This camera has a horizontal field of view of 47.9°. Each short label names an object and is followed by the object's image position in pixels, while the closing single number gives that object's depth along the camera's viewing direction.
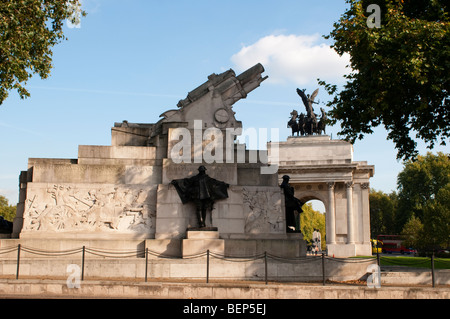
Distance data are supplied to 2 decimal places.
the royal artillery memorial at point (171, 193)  18.02
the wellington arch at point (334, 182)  60.41
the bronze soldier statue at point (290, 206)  19.80
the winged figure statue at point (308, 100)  65.96
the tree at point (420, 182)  82.06
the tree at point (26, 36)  18.47
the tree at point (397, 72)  17.17
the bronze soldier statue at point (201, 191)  18.22
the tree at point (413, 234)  63.88
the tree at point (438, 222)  59.62
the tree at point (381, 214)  96.25
